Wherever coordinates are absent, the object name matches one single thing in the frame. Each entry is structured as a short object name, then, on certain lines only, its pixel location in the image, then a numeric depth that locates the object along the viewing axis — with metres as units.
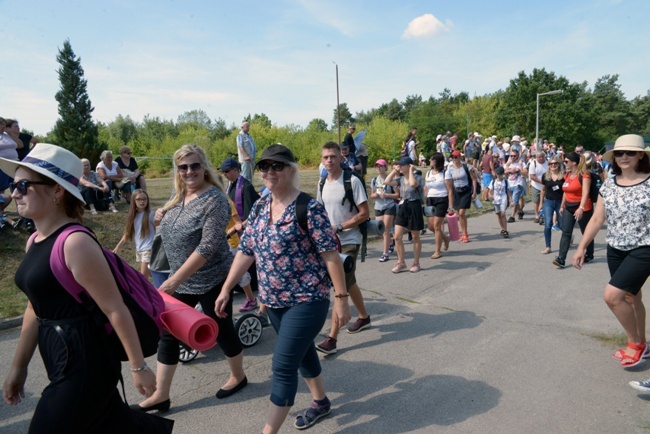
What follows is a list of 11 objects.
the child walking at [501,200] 10.43
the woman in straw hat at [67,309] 2.05
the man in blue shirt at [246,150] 13.16
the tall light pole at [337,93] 20.65
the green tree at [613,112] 68.81
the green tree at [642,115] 76.25
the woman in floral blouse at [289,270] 2.96
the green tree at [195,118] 81.76
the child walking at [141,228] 6.08
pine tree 23.15
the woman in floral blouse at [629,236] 3.81
